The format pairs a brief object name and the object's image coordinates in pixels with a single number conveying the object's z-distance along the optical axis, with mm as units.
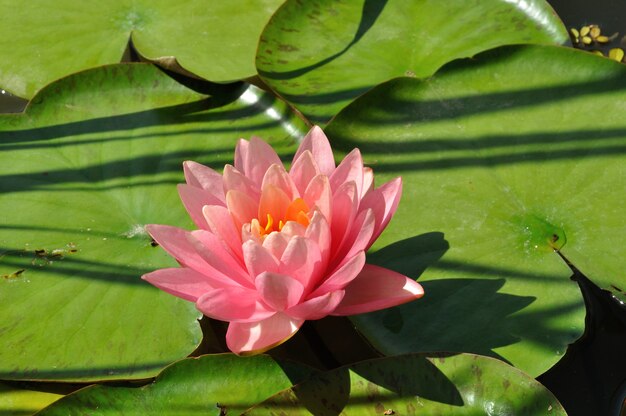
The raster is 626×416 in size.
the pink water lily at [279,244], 1621
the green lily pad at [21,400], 1686
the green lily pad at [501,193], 1671
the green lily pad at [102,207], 1688
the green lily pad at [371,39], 1790
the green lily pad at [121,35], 1821
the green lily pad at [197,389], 1658
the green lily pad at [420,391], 1627
